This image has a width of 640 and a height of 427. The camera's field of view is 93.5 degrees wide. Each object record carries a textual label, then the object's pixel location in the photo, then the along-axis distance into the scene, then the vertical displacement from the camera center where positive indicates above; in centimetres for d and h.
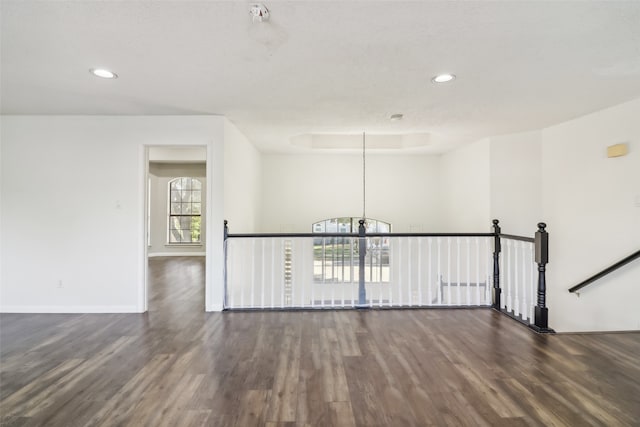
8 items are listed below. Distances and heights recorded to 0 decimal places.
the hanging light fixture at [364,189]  704 +58
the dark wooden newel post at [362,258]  408 -61
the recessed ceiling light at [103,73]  262 +125
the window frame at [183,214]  944 -2
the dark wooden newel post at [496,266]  403 -71
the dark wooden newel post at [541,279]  319 -71
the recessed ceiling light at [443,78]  272 +126
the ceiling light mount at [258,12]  177 +122
